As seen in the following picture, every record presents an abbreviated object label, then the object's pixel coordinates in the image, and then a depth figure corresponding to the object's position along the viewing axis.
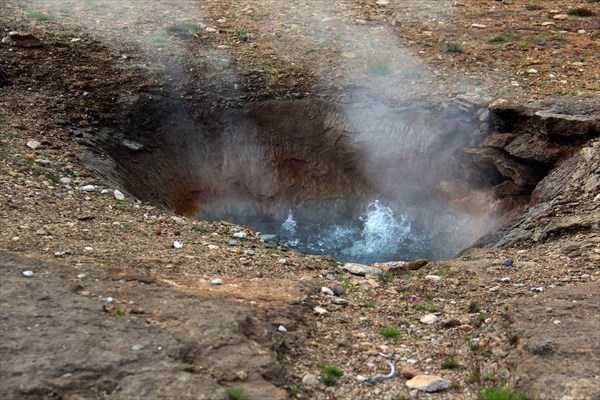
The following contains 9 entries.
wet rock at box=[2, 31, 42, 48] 8.93
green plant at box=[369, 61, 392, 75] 9.05
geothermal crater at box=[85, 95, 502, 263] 8.52
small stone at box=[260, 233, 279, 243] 6.86
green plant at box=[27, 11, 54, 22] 9.64
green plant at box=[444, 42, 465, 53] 9.38
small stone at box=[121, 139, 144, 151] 8.10
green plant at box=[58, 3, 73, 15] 10.05
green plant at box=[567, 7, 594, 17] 10.48
